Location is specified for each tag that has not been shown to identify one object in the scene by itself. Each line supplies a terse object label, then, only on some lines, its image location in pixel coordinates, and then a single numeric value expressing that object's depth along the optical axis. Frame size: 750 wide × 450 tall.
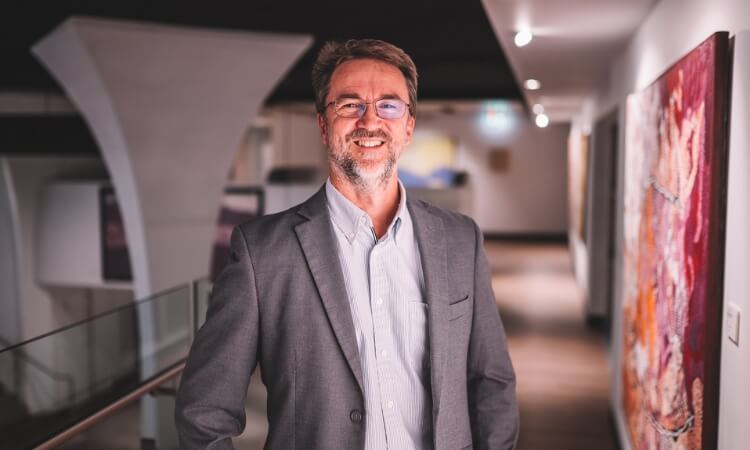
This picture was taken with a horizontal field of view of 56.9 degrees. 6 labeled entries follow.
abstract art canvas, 2.23
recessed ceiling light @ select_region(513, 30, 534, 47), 4.49
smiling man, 1.55
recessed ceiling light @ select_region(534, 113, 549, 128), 10.84
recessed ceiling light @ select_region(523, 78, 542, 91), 7.38
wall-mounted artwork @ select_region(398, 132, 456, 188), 18.78
